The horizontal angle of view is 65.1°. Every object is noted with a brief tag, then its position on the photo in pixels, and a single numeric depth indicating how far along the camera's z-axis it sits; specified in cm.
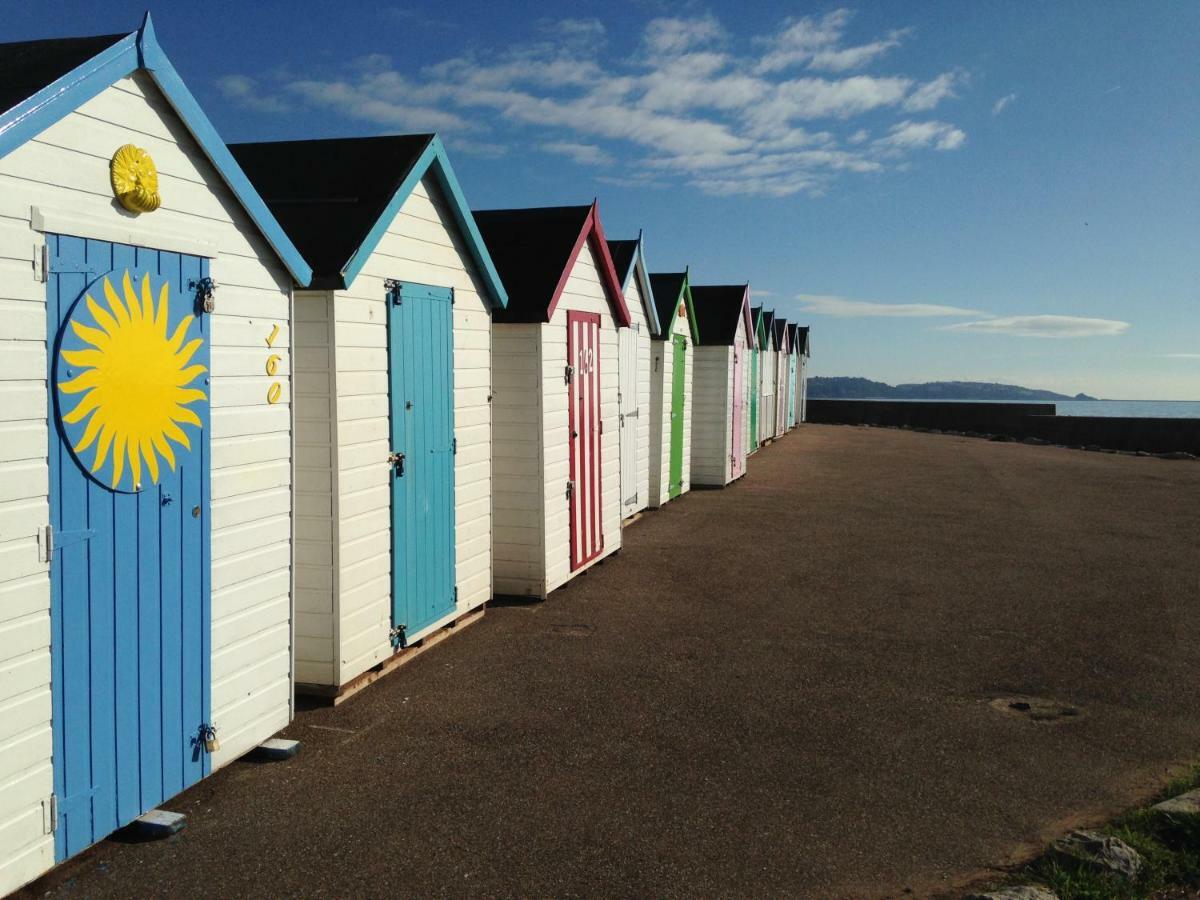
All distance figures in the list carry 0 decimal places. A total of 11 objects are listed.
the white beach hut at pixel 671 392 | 1475
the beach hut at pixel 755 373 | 2091
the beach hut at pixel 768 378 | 2388
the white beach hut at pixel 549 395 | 861
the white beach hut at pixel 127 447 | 371
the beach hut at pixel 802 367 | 3731
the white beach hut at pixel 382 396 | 598
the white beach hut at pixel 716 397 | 1719
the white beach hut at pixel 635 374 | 1246
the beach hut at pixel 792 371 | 3307
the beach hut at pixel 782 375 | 2891
